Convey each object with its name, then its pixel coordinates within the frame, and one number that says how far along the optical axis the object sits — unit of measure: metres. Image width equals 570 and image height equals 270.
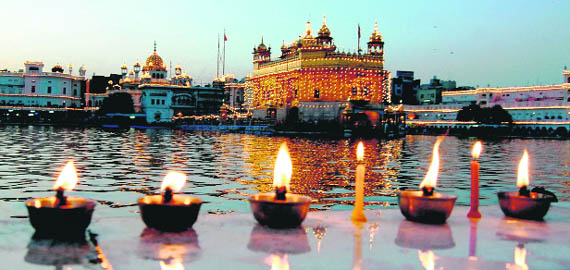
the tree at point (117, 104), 124.69
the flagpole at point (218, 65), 140.15
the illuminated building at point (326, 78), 94.00
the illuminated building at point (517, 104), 91.69
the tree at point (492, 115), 95.44
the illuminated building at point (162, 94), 133.75
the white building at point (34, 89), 125.94
